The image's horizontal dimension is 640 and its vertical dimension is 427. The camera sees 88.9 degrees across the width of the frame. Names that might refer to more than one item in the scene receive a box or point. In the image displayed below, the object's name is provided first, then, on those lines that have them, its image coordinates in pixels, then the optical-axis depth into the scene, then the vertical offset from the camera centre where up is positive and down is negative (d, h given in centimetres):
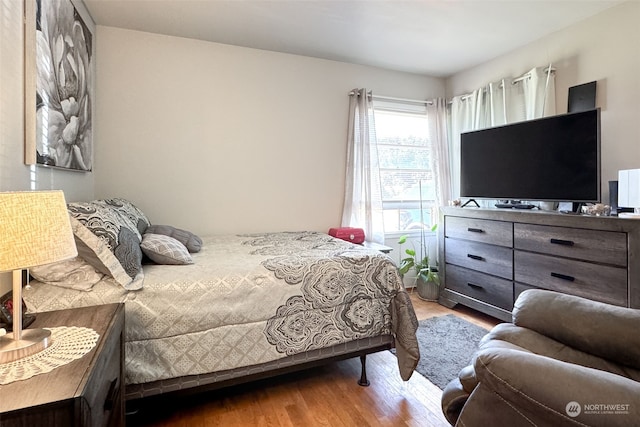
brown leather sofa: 72 -45
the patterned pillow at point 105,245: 145 -15
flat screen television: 237 +40
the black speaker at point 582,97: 262 +90
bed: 148 -47
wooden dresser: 202 -37
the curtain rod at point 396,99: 356 +127
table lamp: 88 -8
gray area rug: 211 -103
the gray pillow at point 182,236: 229 -17
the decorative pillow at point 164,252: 185 -23
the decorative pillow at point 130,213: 201 +0
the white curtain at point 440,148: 385 +72
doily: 86 -42
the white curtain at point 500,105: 290 +103
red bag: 325 -24
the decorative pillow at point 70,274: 145 -28
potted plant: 345 -72
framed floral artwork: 161 +77
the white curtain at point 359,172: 353 +41
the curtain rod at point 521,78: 286 +123
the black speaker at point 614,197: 228 +7
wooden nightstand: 75 -44
